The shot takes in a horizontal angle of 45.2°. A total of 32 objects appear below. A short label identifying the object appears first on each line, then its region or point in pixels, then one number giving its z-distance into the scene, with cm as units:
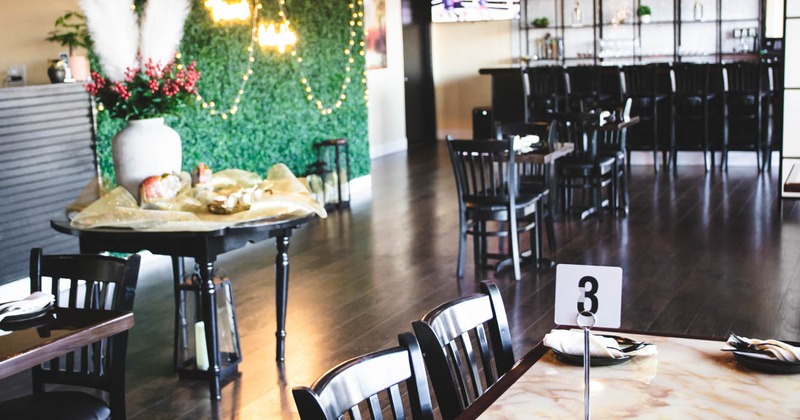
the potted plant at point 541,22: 1424
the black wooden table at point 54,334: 270
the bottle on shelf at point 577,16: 1420
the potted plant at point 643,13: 1362
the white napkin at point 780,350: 221
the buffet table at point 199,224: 417
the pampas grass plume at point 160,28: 441
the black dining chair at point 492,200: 611
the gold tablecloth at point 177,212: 414
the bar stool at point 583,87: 1131
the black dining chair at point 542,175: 680
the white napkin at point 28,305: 304
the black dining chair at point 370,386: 178
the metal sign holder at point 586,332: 188
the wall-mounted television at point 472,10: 1446
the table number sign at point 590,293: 196
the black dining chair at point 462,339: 227
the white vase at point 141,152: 461
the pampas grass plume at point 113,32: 428
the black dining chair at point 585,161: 788
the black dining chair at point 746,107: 1053
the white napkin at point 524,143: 664
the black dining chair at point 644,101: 1104
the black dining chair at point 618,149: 824
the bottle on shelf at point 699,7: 1352
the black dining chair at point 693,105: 1081
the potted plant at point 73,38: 653
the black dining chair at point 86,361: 297
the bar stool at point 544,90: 1162
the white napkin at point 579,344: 230
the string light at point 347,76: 923
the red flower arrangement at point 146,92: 455
